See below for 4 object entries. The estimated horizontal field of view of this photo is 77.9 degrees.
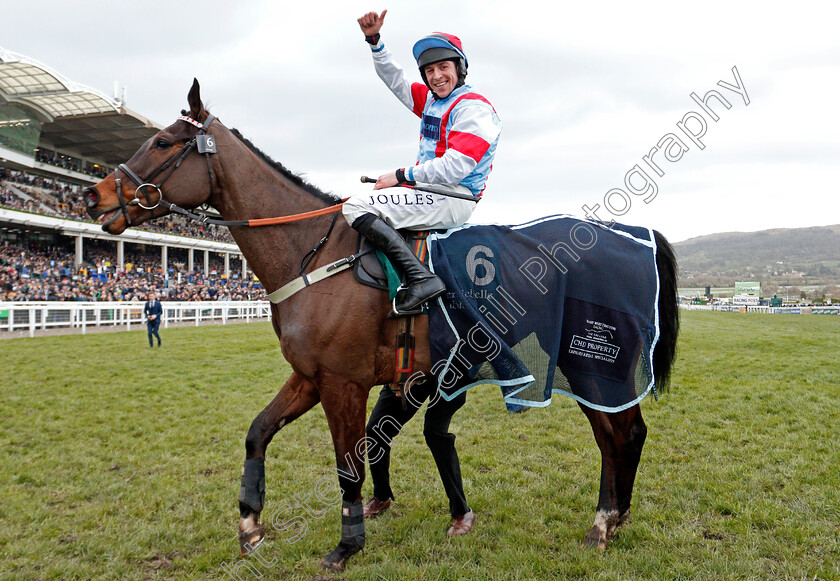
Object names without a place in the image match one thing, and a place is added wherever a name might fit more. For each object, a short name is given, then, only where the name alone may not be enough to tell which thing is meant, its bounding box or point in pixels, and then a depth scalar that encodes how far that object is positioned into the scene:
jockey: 3.14
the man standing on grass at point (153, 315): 14.35
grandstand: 28.66
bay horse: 3.15
